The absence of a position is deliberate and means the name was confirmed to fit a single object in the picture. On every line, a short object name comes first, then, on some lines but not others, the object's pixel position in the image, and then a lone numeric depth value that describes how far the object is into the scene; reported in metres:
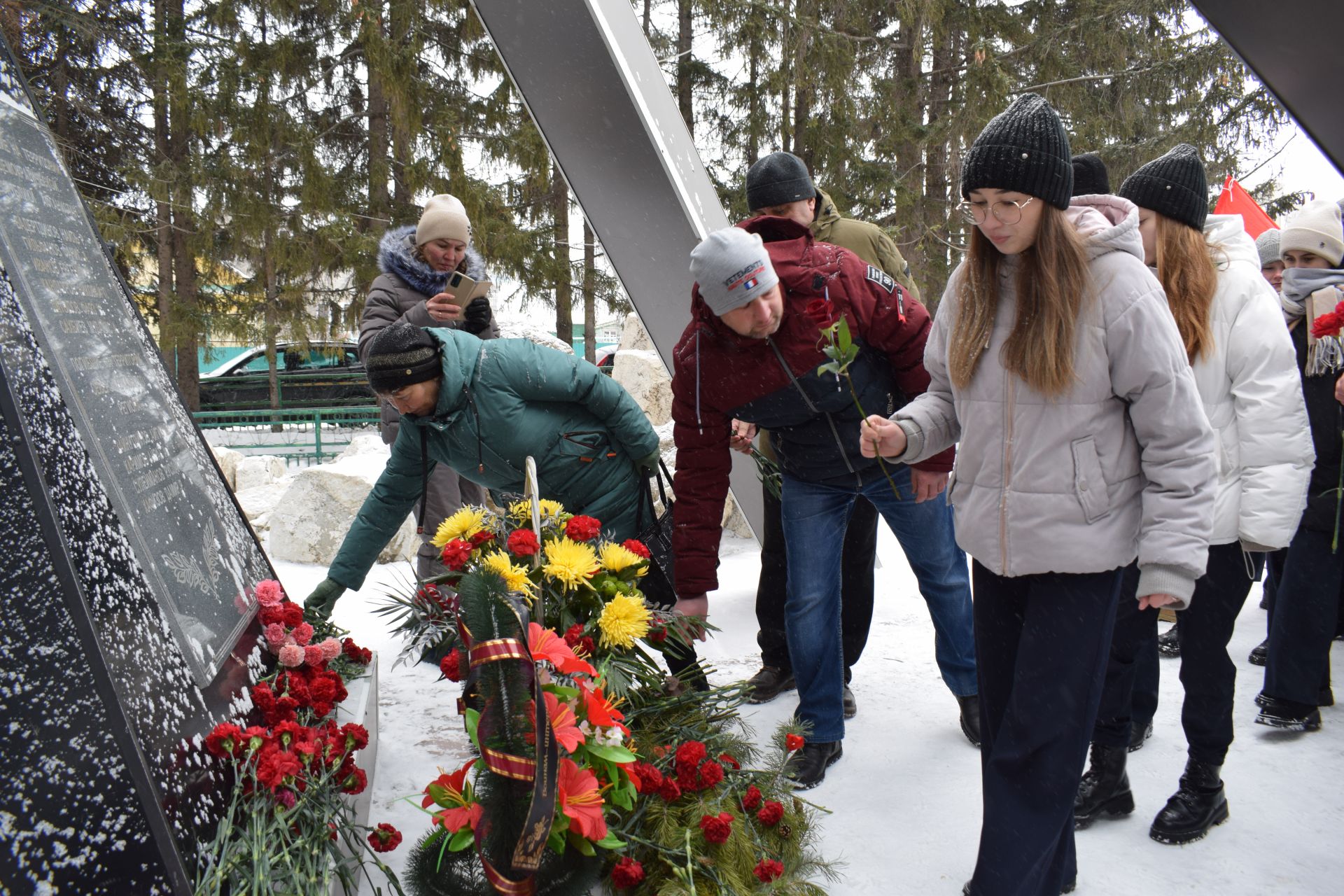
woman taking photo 3.97
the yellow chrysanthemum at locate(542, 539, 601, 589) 2.32
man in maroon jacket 2.64
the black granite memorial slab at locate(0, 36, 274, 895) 1.51
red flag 5.66
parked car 15.84
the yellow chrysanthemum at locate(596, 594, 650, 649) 2.32
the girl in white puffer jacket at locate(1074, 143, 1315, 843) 2.42
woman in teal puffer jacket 2.94
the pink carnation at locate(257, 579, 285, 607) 2.58
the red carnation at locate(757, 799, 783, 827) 2.26
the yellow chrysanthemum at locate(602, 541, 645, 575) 2.46
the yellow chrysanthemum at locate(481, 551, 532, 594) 2.17
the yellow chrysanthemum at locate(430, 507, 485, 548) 2.53
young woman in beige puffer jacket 1.83
